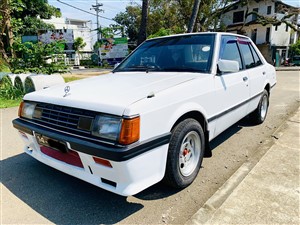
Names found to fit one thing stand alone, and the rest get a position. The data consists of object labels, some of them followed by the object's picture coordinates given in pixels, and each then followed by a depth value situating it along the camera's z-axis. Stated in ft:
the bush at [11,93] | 25.52
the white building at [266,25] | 105.09
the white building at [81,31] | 161.13
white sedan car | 6.92
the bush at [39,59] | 29.27
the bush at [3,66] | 32.32
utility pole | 138.62
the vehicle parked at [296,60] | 100.89
